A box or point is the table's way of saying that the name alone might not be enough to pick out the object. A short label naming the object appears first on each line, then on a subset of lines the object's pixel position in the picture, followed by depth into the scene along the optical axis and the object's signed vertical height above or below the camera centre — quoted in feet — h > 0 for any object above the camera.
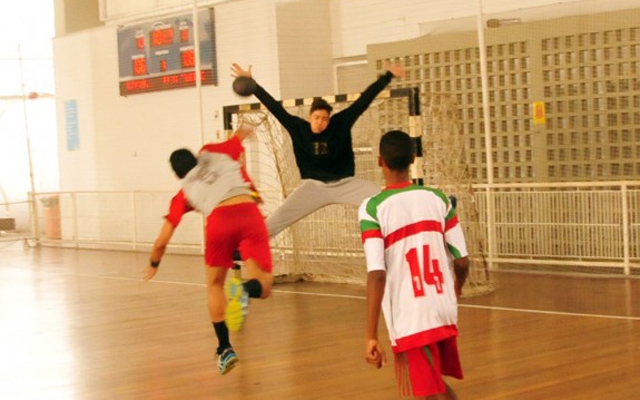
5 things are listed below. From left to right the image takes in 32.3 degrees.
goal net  39.47 -1.50
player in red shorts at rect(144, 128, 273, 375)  26.27 -1.99
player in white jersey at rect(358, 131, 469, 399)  15.72 -1.93
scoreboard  59.31 +5.17
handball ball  29.60 +1.51
